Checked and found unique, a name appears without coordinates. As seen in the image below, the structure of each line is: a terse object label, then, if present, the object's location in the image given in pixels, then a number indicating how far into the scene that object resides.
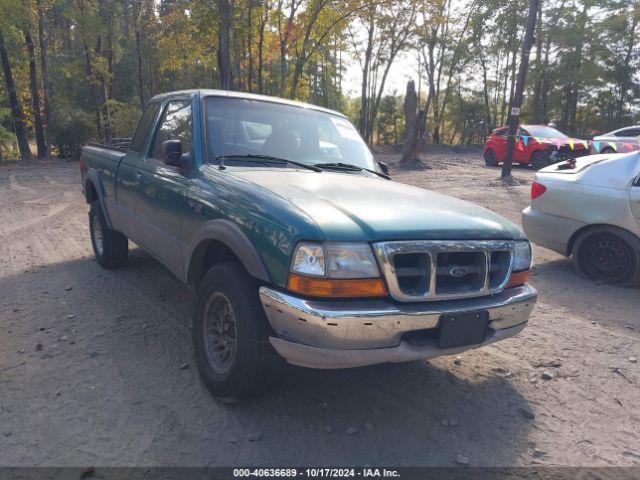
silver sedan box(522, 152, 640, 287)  5.33
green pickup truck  2.45
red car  16.95
